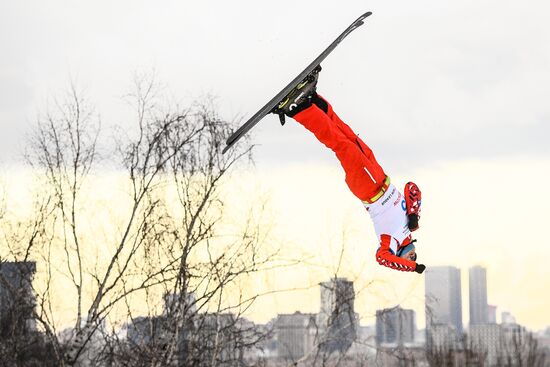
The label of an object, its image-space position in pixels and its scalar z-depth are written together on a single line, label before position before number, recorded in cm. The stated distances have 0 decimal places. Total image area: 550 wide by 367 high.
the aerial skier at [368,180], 1033
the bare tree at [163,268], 2412
